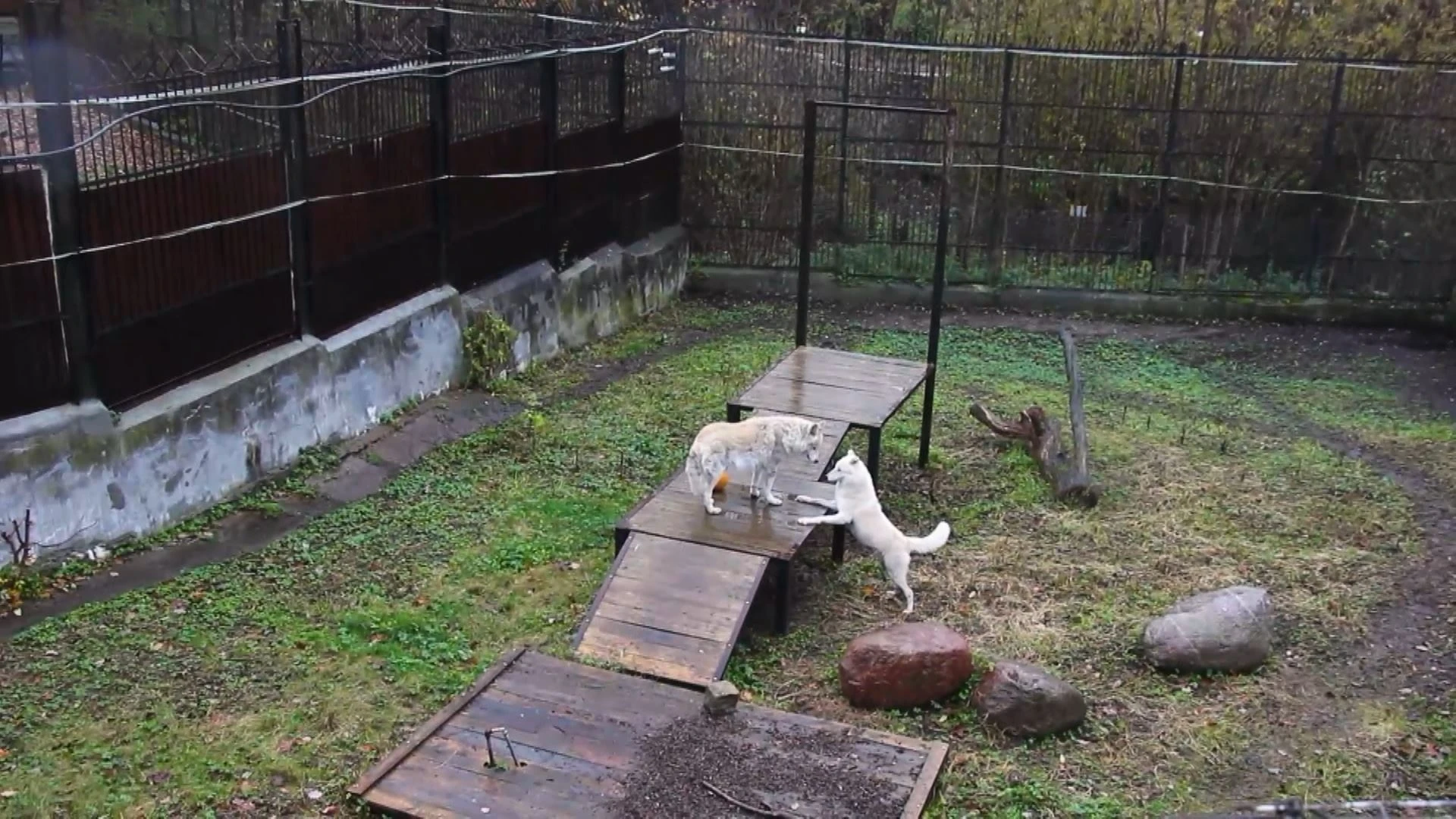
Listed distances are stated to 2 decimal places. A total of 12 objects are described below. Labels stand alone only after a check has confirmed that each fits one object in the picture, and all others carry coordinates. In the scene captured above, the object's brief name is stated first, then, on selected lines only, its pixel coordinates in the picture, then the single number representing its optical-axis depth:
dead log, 7.70
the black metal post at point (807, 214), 8.01
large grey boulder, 5.81
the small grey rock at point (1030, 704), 5.27
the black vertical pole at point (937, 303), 7.80
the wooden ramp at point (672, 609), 5.57
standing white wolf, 6.32
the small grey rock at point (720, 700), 5.12
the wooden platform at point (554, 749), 4.59
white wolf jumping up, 6.21
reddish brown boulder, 5.44
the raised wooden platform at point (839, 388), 7.41
